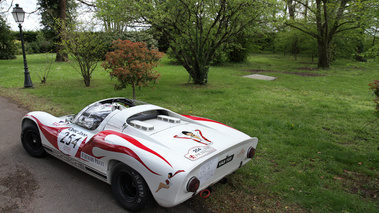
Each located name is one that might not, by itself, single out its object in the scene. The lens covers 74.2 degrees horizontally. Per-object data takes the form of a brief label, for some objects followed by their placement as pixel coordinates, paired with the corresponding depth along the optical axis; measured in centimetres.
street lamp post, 1060
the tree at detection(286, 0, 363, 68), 1613
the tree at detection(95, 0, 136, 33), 940
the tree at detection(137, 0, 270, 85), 967
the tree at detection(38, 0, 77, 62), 2016
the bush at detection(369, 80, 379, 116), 432
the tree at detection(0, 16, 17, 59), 2344
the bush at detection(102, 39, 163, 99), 705
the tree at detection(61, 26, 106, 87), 1068
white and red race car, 285
